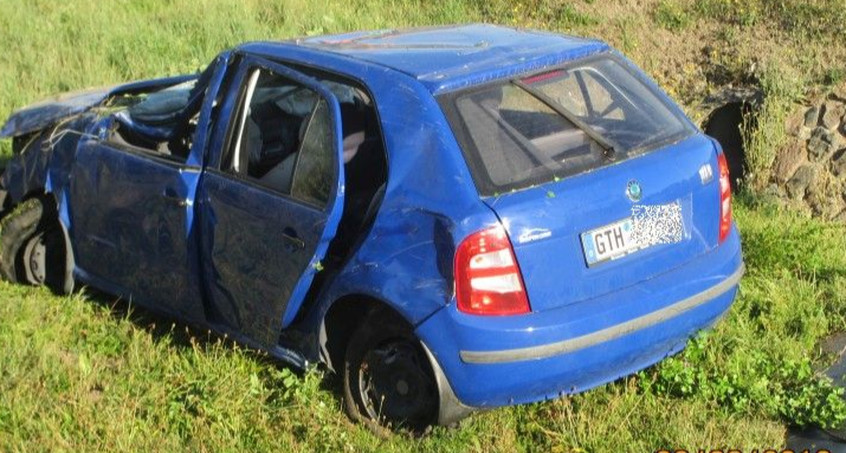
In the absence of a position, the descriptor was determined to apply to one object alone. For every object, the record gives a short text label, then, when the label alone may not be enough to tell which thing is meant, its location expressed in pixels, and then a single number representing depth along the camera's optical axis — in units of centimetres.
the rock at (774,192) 891
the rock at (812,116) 951
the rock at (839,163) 914
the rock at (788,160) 918
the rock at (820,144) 928
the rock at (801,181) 904
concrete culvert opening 953
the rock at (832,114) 945
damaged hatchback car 491
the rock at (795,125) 945
